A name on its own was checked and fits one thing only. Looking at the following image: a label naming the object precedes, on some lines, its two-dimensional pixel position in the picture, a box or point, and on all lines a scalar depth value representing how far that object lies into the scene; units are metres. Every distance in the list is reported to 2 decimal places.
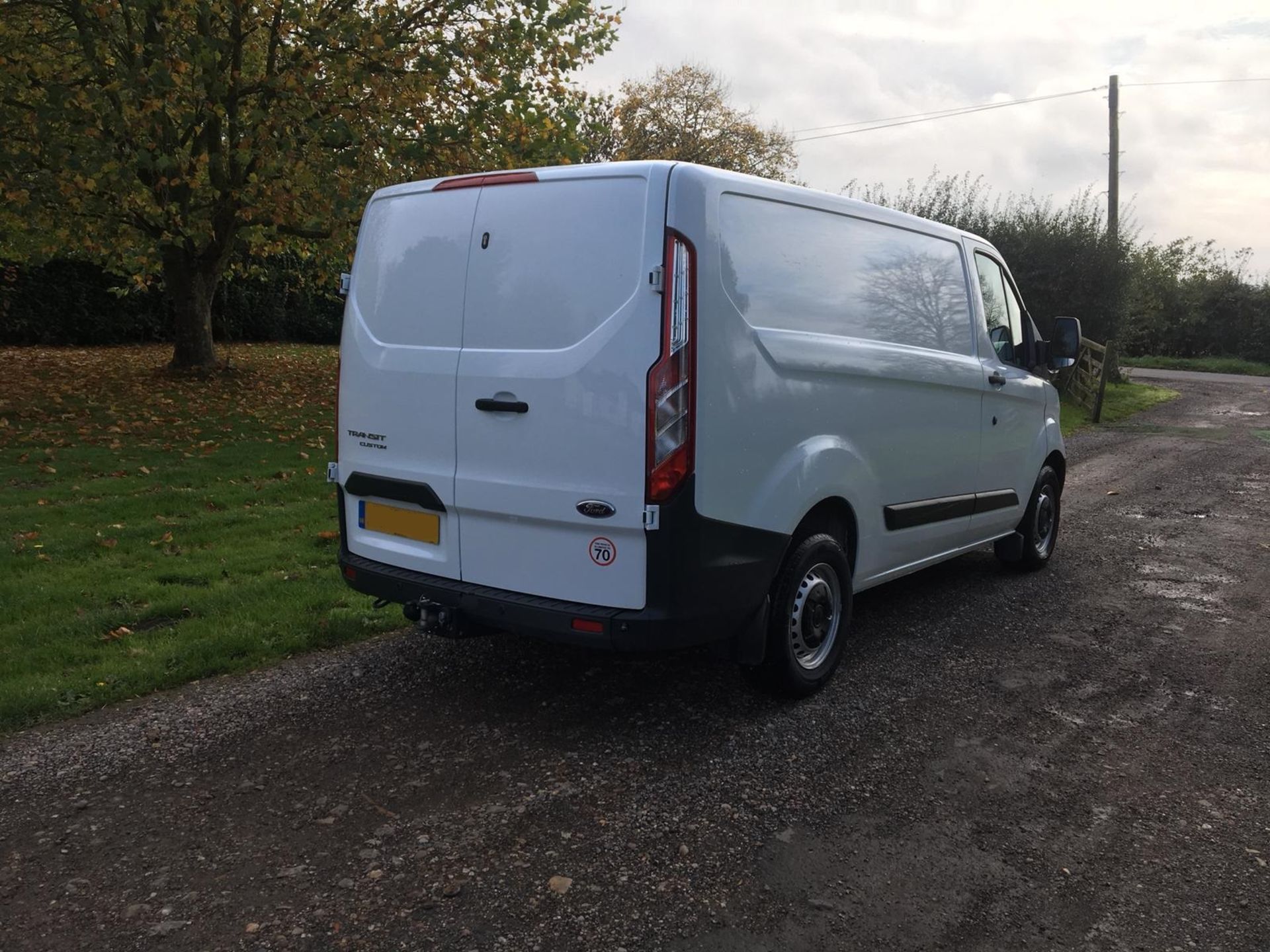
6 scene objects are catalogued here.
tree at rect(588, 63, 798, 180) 36.31
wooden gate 19.28
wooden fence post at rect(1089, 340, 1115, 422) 17.30
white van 3.60
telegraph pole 24.75
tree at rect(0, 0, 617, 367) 11.68
